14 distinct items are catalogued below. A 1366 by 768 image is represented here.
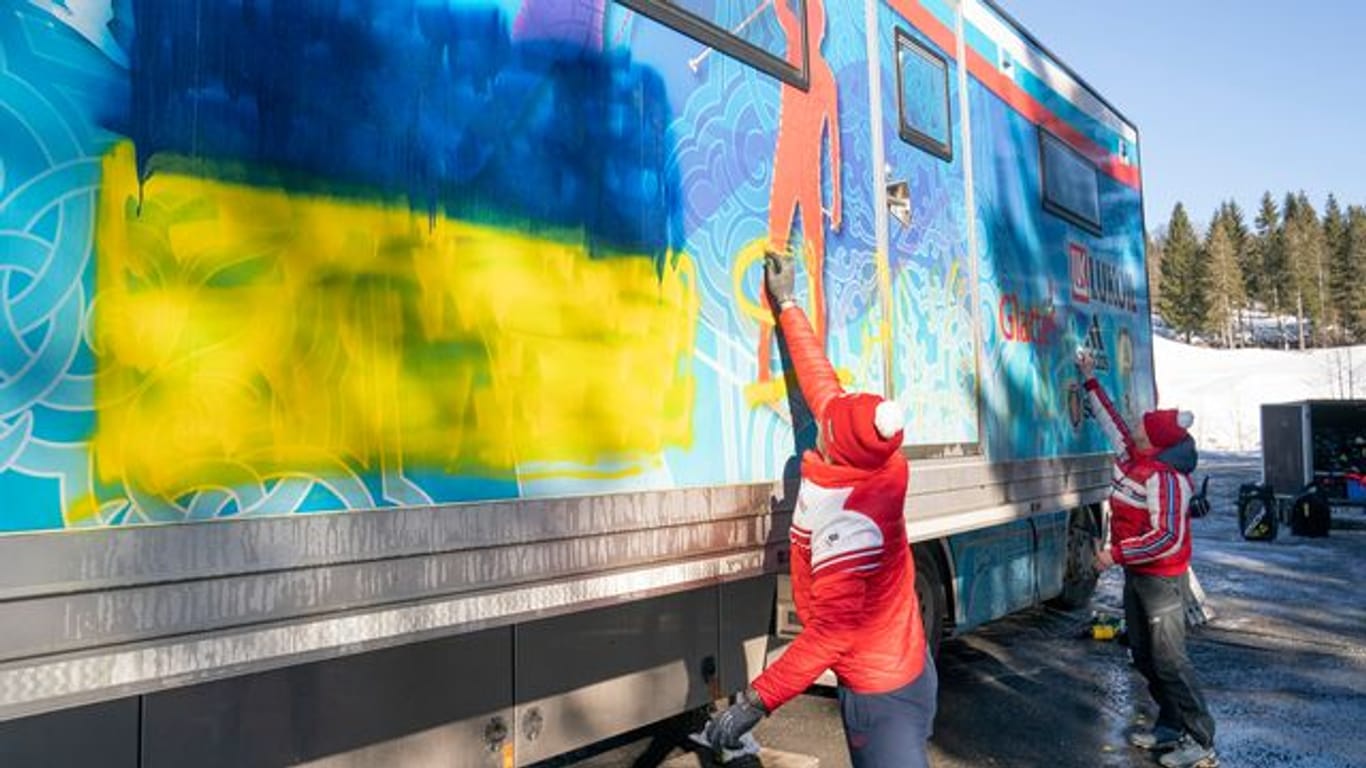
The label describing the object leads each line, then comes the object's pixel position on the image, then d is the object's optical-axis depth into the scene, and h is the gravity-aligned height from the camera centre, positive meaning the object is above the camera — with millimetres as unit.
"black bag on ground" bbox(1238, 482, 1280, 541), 14062 -1176
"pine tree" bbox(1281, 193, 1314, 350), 77688 +12823
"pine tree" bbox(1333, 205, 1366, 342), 73750 +11844
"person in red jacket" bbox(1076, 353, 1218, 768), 4898 -693
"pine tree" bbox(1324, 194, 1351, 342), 75625 +11537
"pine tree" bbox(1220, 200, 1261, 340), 85000 +16150
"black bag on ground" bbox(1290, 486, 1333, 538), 14562 -1243
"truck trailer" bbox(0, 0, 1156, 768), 1818 +239
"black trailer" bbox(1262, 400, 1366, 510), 15156 -189
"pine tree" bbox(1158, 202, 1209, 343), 79000 +12460
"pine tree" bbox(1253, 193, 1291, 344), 80188 +13512
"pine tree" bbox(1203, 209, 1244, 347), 77312 +12187
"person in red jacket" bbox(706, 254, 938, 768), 2785 -490
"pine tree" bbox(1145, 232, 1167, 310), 83375 +14782
